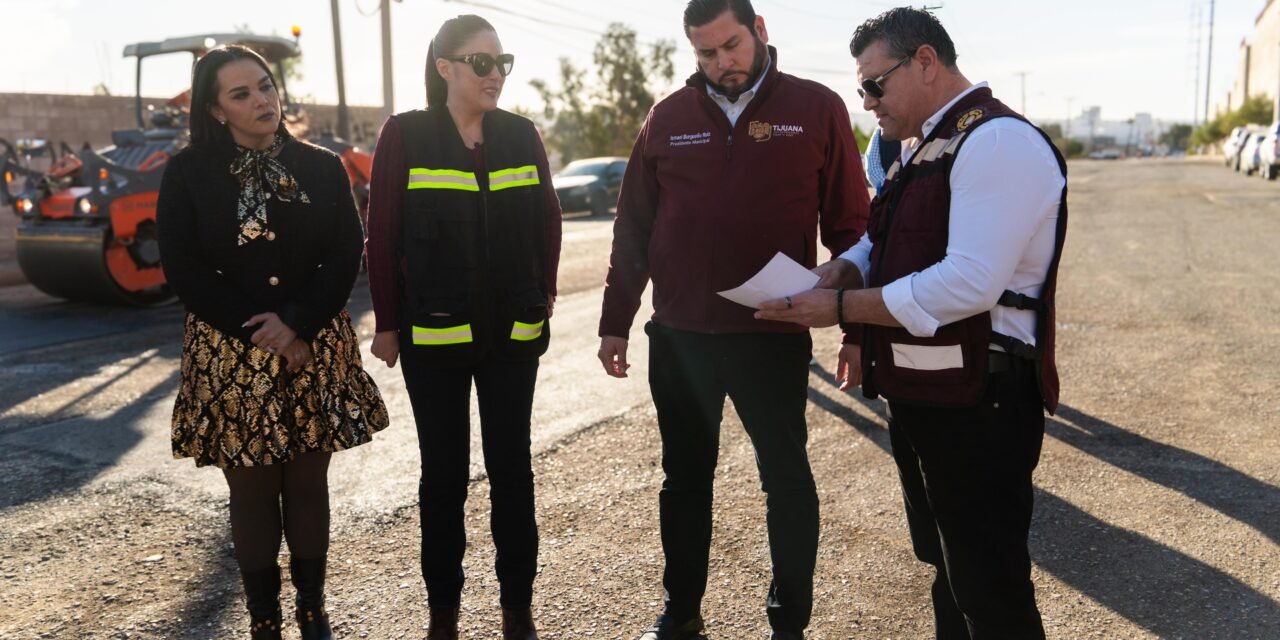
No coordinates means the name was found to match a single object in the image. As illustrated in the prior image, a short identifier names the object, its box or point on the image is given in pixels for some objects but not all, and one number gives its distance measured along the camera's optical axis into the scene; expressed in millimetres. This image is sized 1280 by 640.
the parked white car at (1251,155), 29859
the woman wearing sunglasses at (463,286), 2916
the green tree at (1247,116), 57812
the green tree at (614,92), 38062
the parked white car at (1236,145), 34031
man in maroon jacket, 2873
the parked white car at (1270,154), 26745
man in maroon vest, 2049
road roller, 9266
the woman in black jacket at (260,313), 2861
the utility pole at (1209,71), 99312
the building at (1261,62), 65125
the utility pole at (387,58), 20562
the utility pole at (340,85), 19234
